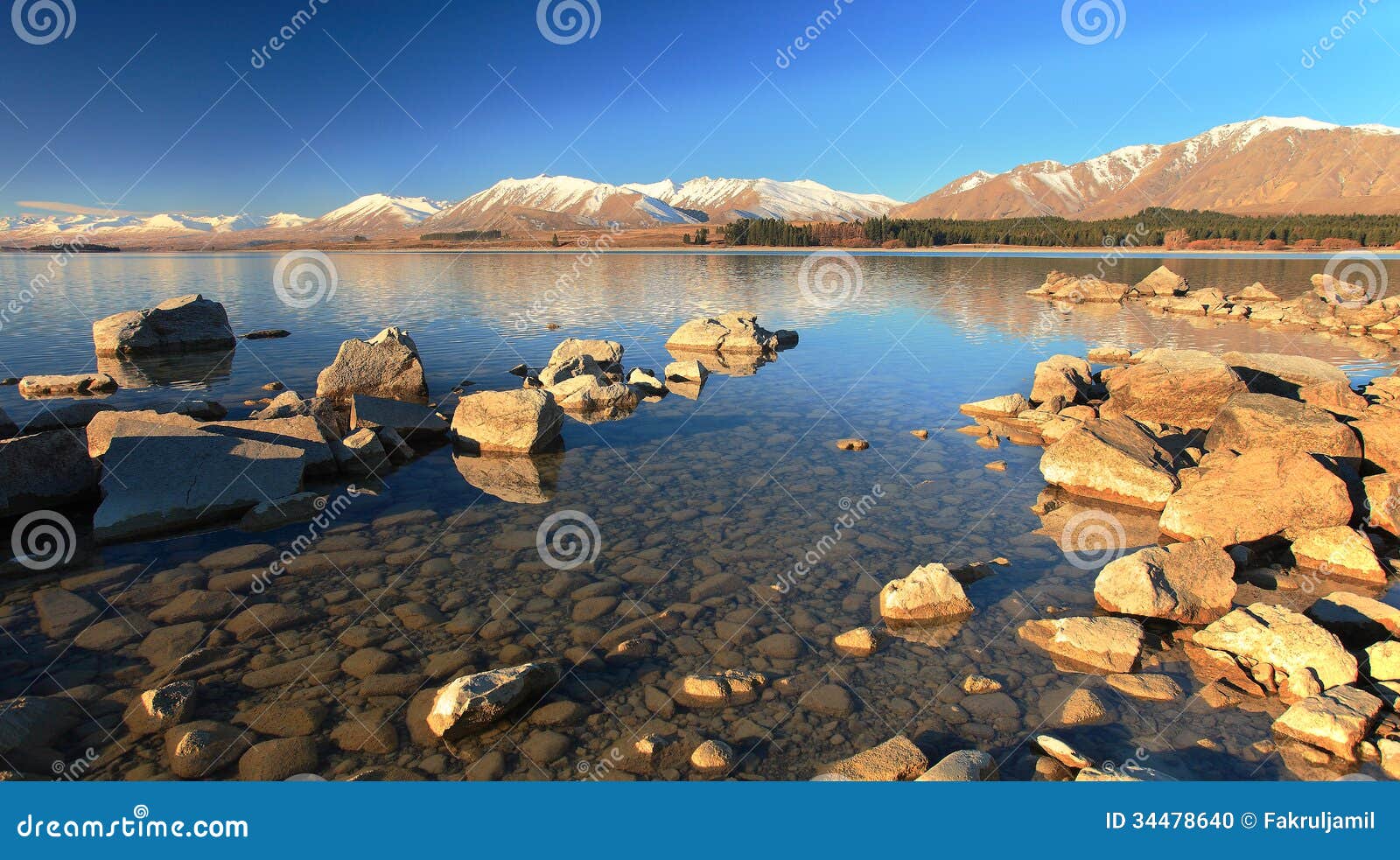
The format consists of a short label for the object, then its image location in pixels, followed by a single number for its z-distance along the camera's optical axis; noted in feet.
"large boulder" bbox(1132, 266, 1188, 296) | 166.20
